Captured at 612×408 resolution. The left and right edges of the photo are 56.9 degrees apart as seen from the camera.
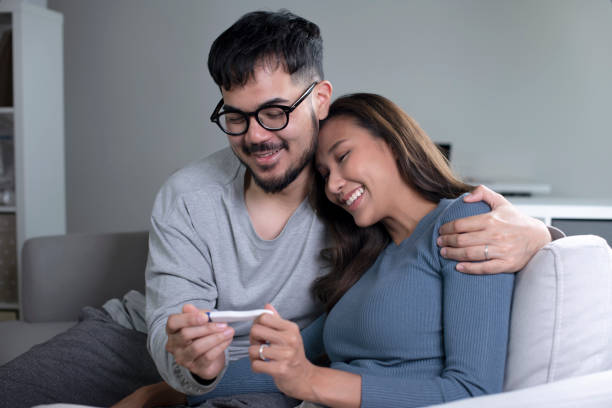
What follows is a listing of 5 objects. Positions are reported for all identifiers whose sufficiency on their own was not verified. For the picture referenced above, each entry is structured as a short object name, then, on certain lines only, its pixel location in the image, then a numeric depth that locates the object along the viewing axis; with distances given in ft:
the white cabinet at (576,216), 6.98
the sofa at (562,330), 2.81
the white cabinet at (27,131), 9.53
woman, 3.37
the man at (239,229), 4.30
